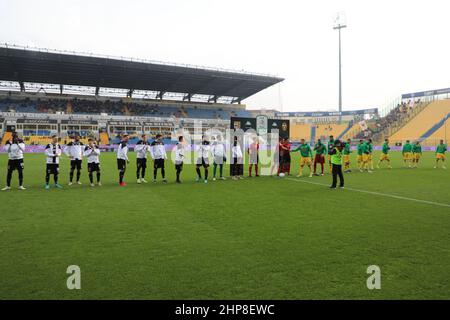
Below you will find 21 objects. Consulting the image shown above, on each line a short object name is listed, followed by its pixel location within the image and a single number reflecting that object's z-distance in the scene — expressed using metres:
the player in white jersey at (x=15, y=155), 12.27
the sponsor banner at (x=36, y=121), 48.78
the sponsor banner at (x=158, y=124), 55.31
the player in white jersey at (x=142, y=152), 14.60
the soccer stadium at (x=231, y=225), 4.00
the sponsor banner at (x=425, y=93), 58.09
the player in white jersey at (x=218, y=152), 15.76
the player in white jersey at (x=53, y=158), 12.76
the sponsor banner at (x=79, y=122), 51.00
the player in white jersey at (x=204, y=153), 15.06
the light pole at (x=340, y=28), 57.38
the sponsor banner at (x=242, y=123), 16.98
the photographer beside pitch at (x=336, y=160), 12.44
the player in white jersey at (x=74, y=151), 13.73
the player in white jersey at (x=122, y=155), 13.75
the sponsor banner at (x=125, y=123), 53.62
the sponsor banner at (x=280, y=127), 18.69
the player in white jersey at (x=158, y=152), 14.74
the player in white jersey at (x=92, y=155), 13.28
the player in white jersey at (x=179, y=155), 14.62
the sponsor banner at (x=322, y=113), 68.24
